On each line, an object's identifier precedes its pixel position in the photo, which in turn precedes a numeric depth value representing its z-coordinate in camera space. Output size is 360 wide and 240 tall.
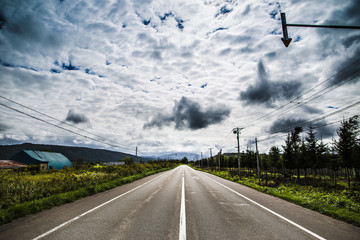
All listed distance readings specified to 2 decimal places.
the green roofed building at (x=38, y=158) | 52.00
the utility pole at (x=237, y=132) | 32.54
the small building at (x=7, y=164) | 36.89
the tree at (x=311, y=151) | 33.41
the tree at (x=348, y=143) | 25.55
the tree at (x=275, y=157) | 44.97
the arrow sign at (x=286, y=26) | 4.92
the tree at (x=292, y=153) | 34.81
